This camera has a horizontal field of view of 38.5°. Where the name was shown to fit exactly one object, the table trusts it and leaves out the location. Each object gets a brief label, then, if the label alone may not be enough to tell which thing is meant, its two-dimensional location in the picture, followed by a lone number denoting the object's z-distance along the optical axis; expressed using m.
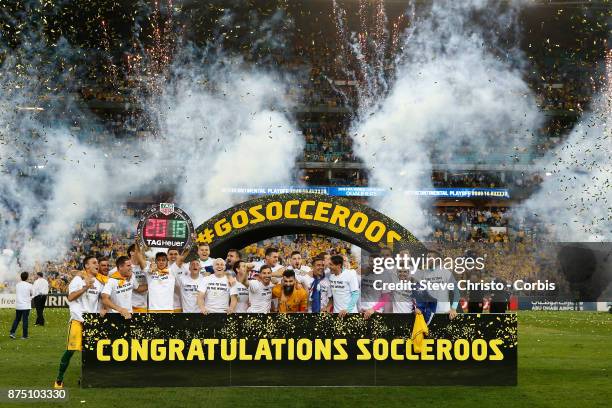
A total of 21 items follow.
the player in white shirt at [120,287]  11.61
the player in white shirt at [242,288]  12.60
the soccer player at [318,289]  12.74
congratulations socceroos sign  11.54
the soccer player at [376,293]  12.03
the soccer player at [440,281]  11.83
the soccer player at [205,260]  13.29
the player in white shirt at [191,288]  12.54
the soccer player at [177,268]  12.82
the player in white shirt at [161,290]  12.29
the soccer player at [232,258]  13.68
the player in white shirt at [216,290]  12.26
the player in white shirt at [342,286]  12.38
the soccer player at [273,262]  13.35
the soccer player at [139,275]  12.62
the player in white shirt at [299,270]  14.00
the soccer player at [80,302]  11.44
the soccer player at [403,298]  12.02
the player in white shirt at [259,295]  12.60
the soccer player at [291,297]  12.26
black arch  14.23
